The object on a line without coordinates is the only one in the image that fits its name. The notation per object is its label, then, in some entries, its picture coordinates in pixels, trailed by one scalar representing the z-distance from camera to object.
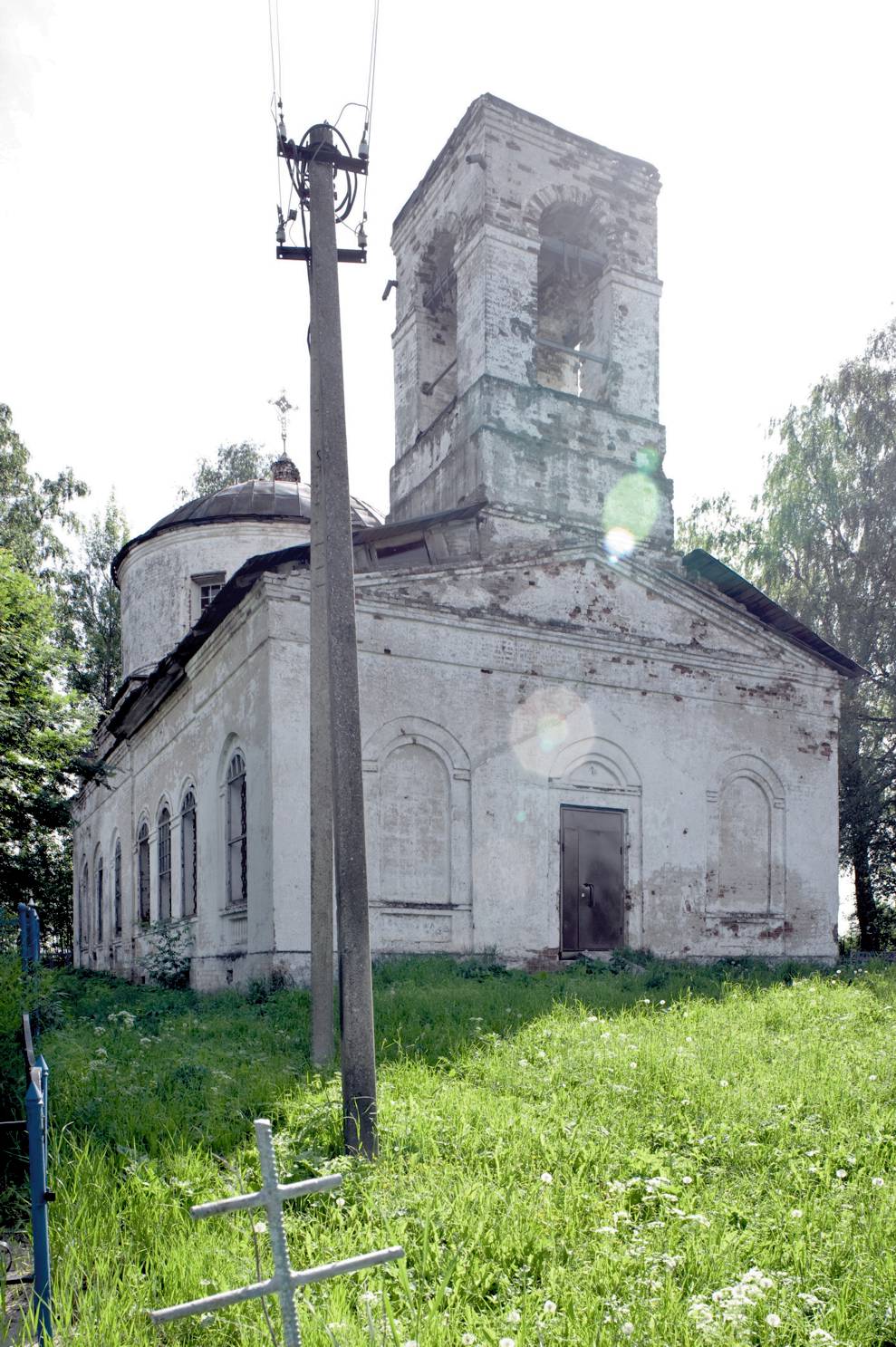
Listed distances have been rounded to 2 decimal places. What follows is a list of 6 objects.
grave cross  2.58
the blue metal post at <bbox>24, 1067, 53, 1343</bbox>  3.68
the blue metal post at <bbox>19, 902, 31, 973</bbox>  6.34
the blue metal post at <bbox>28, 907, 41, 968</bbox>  6.36
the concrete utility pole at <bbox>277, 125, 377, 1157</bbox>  5.70
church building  13.32
